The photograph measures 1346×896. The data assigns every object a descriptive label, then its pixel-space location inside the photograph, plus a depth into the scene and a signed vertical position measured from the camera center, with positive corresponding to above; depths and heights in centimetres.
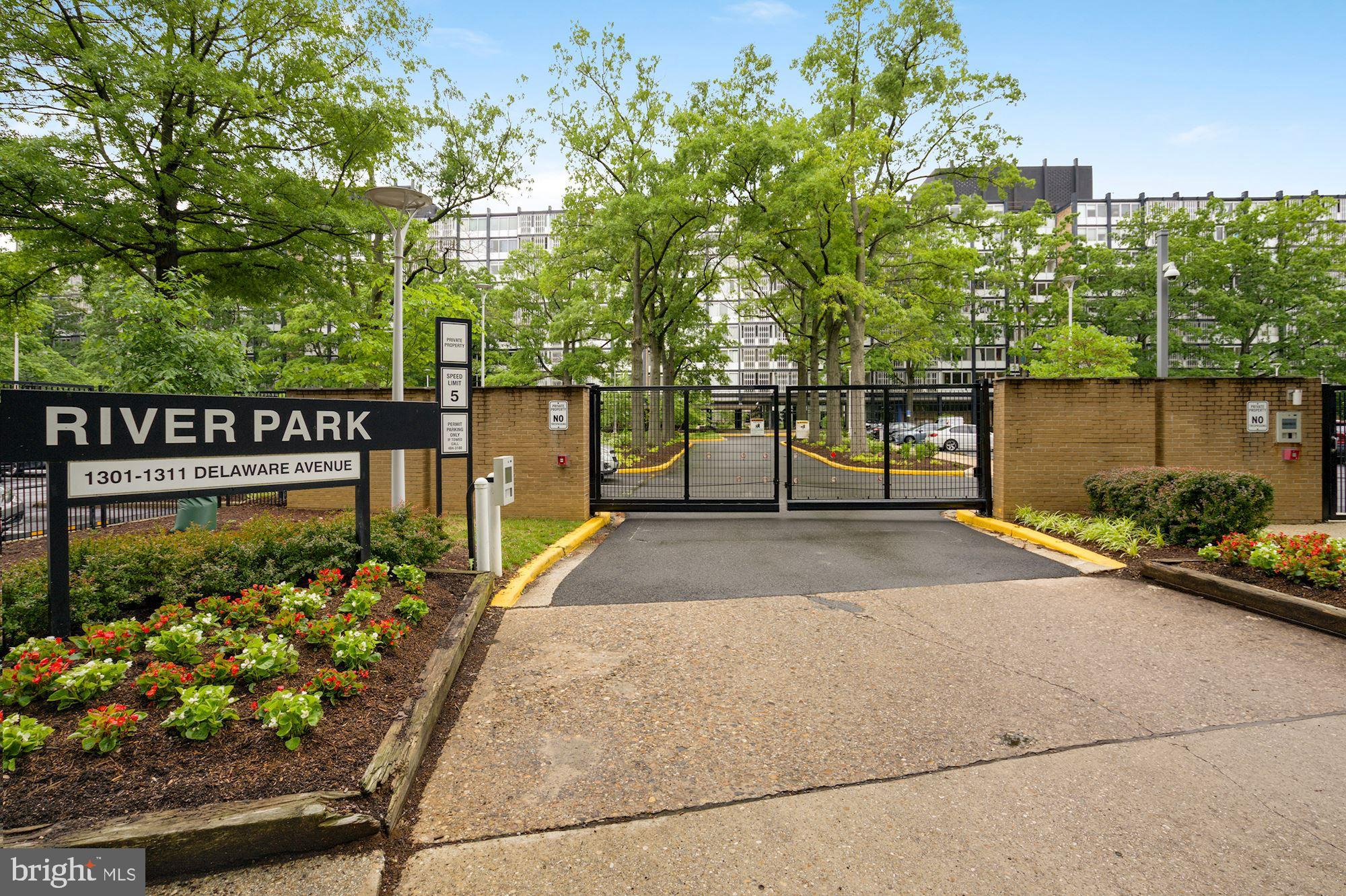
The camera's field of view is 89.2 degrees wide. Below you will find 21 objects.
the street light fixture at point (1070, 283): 2877 +653
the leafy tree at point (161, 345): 966 +125
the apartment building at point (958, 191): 7050 +2339
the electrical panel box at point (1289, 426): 1108 +8
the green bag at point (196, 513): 915 -112
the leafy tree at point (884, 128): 2106 +994
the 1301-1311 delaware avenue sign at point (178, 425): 377 +3
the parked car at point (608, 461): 1279 -59
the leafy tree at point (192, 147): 1068 +492
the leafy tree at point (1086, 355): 2741 +314
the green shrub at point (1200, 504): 786 -87
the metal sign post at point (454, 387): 864 +56
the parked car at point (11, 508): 1008 -129
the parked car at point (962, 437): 1273 -13
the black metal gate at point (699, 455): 1219 -46
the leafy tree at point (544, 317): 2888 +579
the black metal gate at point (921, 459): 1205 -55
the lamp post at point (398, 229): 1076 +356
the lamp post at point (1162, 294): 1359 +287
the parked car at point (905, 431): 1391 -2
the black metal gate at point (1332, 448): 1112 -29
